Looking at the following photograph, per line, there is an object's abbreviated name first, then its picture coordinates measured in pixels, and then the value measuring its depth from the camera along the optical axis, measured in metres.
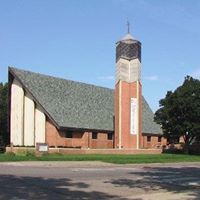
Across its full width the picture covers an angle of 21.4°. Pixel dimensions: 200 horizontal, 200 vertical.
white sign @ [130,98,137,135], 61.56
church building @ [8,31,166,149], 59.41
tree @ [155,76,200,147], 59.47
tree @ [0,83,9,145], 74.38
